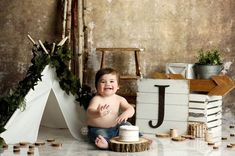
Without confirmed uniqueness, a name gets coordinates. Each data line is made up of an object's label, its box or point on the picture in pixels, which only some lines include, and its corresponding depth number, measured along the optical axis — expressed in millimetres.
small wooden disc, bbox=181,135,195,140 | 3957
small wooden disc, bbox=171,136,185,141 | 3863
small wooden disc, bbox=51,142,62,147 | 3635
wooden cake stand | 3385
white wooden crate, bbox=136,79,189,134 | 4141
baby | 3754
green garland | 3617
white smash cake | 3406
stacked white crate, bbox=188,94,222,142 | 4133
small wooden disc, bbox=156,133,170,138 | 4035
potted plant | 4293
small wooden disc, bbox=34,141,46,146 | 3676
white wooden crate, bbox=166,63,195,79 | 4387
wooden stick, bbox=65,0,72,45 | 4660
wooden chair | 4445
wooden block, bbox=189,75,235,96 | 4168
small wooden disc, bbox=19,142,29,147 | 3609
